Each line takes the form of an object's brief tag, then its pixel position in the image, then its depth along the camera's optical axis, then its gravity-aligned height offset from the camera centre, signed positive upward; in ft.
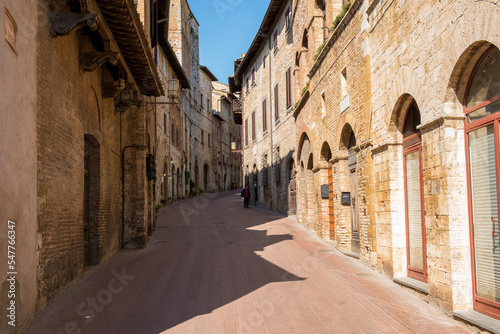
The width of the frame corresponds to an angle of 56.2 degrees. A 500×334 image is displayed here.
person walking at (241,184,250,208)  87.61 -0.60
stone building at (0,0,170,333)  17.28 +3.02
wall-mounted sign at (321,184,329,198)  45.12 +0.09
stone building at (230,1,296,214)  69.10 +14.64
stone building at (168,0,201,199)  102.94 +23.18
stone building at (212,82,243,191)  153.58 +20.55
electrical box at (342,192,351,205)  39.65 -0.55
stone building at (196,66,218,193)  132.77 +16.84
